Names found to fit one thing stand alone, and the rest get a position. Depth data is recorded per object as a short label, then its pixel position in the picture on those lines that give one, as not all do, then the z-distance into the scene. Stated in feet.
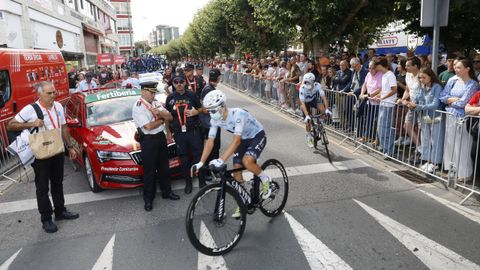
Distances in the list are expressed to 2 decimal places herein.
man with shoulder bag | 15.55
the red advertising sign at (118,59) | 110.52
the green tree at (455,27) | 43.86
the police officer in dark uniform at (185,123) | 19.34
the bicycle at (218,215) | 12.85
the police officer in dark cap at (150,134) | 17.70
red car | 19.22
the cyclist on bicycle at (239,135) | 13.45
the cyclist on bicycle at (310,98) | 25.25
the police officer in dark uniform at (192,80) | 26.27
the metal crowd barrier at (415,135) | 18.89
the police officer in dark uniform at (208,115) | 20.83
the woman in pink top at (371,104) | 25.86
